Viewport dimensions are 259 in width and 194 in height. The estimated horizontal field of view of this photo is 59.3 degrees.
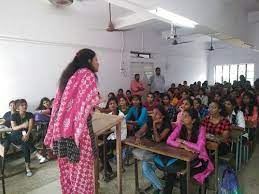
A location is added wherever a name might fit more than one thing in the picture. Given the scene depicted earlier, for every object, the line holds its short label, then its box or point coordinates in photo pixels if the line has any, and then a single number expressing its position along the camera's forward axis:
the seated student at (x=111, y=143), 3.50
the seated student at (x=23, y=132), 3.92
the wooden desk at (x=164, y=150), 2.34
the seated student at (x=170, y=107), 4.77
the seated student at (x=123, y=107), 4.51
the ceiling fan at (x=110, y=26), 6.14
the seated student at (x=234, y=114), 3.79
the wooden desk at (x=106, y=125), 2.06
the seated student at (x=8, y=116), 4.39
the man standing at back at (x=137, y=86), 7.59
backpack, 2.69
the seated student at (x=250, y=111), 4.10
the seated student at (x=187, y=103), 3.99
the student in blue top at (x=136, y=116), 3.91
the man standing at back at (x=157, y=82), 8.40
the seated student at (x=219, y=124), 3.09
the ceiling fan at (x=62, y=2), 4.34
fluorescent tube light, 3.55
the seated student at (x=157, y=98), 5.58
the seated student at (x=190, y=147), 2.59
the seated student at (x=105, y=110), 4.83
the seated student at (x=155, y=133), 2.81
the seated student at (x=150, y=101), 5.10
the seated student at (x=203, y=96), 6.28
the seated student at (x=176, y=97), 5.90
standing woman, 1.87
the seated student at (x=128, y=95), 6.59
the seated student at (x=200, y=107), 4.49
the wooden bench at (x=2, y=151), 2.61
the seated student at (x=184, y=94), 5.52
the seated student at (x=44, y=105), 5.24
